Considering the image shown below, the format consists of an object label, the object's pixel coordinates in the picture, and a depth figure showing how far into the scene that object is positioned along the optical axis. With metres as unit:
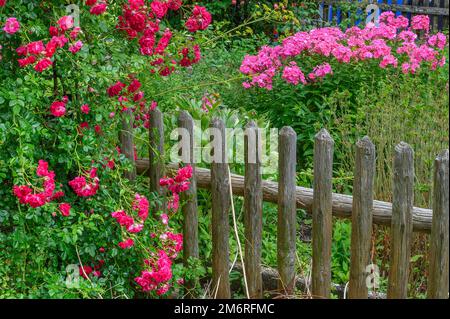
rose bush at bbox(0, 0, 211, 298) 2.70
